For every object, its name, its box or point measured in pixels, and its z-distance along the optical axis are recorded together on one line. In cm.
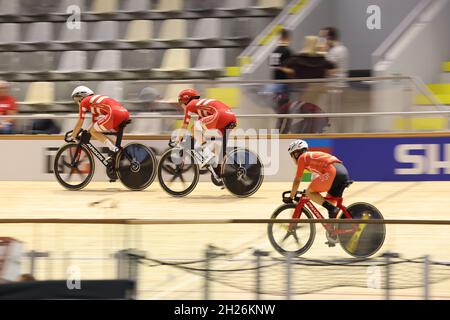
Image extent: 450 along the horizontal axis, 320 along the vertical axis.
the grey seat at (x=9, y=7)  1875
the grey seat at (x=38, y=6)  1853
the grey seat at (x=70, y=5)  1838
